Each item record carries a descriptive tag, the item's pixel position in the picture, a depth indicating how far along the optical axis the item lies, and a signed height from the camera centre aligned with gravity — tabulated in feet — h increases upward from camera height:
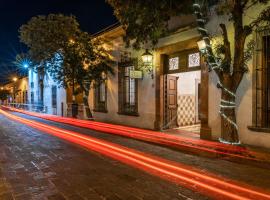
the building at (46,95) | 54.41 +0.80
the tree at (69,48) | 38.59 +9.93
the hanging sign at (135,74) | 31.50 +3.74
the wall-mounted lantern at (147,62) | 30.24 +5.48
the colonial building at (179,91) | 20.77 +0.93
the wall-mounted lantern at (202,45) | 20.53 +5.45
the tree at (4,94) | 131.90 +2.66
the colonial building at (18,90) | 92.37 +4.27
